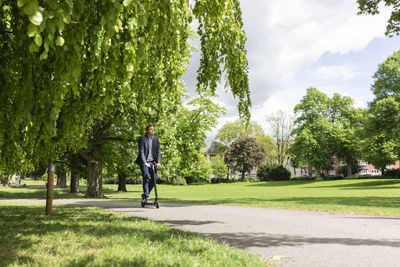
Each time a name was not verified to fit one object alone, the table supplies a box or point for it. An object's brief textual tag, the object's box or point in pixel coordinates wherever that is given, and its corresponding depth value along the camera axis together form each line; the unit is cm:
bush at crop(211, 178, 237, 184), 6931
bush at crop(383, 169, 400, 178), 5319
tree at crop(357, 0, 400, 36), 1680
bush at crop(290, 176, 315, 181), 6124
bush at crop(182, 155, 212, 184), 2008
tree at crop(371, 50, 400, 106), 3866
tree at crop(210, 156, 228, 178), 6981
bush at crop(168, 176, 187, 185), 5626
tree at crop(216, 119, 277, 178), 7262
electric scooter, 912
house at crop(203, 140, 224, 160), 10021
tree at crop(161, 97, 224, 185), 1864
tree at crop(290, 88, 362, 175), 5234
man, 847
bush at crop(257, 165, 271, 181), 6544
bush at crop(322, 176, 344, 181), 5953
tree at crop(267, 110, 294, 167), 6550
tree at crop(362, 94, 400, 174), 3425
